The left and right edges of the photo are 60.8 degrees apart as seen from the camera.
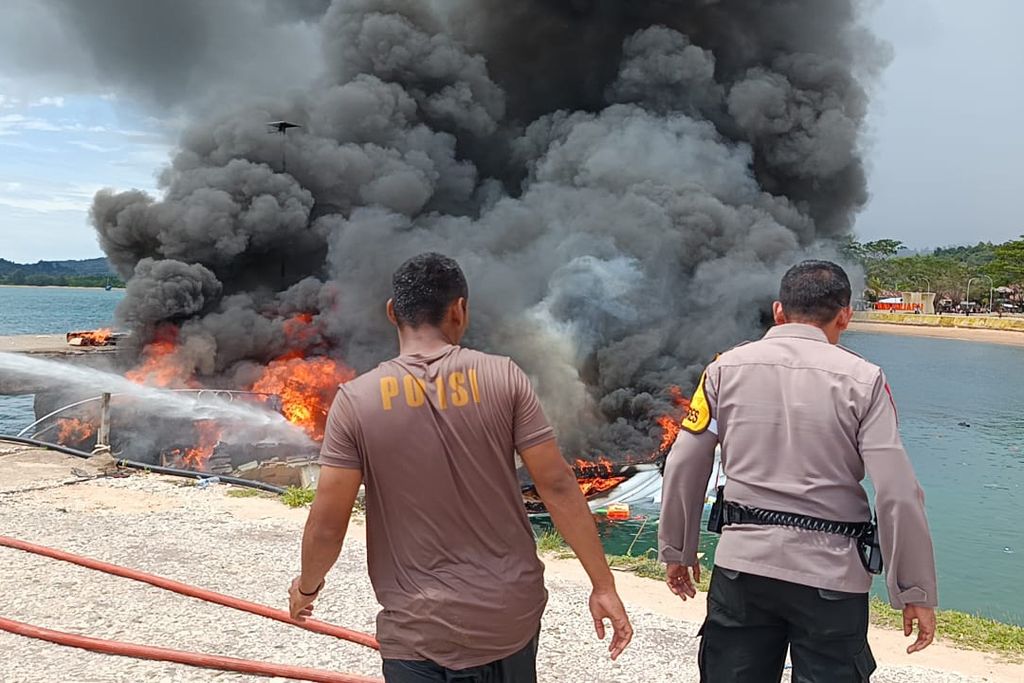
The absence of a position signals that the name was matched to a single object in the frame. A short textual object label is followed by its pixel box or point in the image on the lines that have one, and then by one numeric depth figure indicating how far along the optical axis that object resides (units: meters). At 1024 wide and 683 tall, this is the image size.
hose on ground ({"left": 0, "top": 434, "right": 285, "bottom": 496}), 10.59
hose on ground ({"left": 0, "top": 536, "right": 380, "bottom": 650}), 5.21
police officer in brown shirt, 2.54
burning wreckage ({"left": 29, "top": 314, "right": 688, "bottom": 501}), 17.27
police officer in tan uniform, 2.86
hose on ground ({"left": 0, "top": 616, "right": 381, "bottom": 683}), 4.63
